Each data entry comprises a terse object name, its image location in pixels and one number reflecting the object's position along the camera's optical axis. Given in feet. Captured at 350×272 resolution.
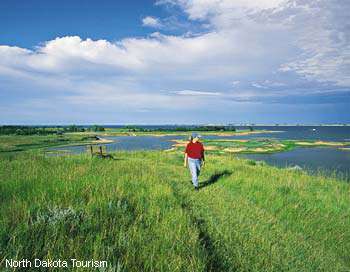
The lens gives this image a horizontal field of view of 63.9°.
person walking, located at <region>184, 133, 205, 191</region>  36.69
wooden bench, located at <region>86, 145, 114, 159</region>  62.13
